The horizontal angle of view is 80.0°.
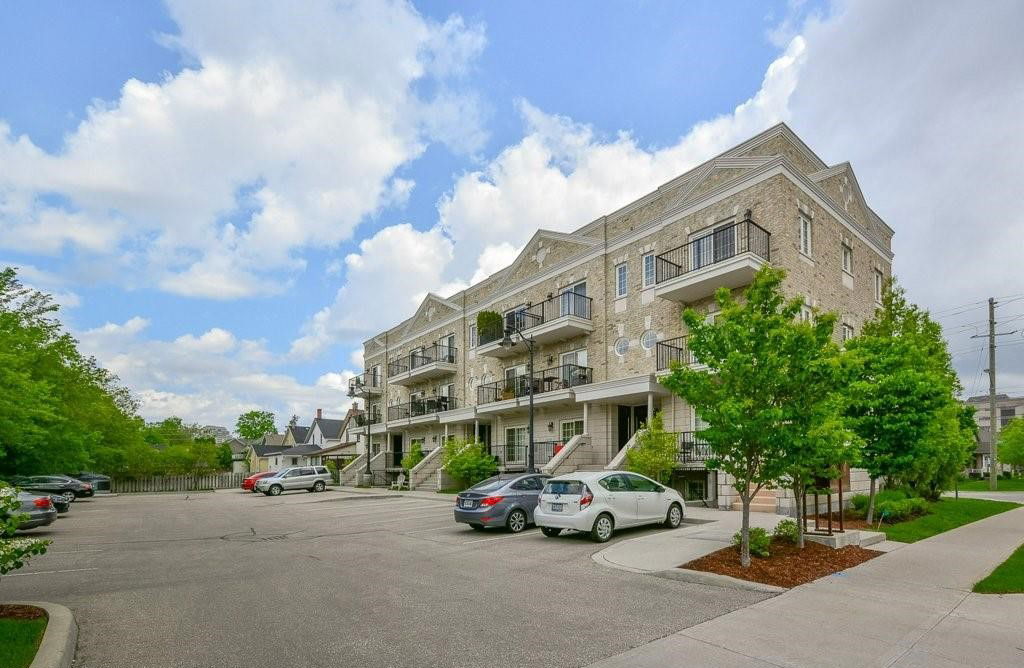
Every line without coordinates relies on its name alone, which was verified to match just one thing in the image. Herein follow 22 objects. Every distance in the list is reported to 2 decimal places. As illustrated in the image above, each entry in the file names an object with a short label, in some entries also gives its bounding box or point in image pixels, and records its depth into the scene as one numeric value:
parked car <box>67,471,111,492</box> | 42.72
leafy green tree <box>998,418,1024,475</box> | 58.16
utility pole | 37.03
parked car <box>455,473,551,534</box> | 14.29
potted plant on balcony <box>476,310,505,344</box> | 32.88
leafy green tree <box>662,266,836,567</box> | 9.47
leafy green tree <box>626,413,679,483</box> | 19.59
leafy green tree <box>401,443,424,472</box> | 35.75
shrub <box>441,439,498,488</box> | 28.56
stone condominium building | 20.70
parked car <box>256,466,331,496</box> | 35.84
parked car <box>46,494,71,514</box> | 23.12
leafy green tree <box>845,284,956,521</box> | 14.09
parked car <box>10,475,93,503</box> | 29.10
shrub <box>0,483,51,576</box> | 6.19
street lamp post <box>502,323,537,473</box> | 21.35
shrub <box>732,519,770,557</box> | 9.94
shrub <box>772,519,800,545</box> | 11.00
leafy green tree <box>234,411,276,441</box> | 116.94
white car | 12.70
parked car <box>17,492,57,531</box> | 16.03
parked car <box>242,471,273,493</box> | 40.47
